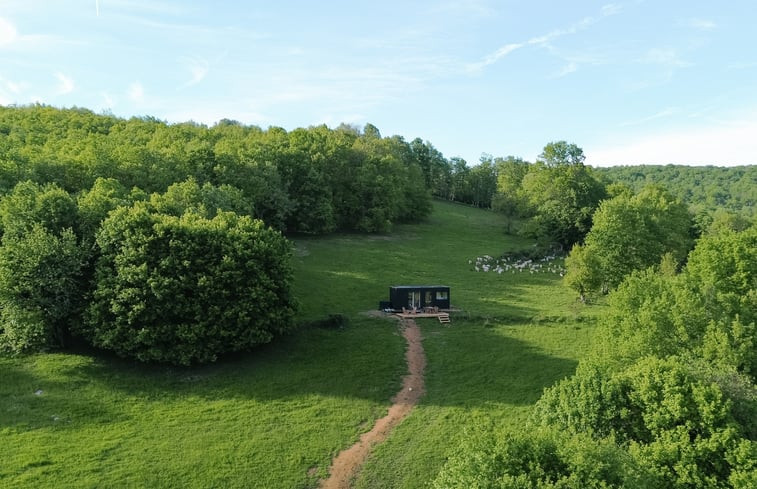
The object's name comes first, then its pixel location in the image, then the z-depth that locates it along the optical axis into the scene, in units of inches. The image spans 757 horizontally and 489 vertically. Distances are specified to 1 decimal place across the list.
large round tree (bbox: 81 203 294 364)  1338.6
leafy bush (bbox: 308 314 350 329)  1637.6
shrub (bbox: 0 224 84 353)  1320.1
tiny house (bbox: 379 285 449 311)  1804.9
